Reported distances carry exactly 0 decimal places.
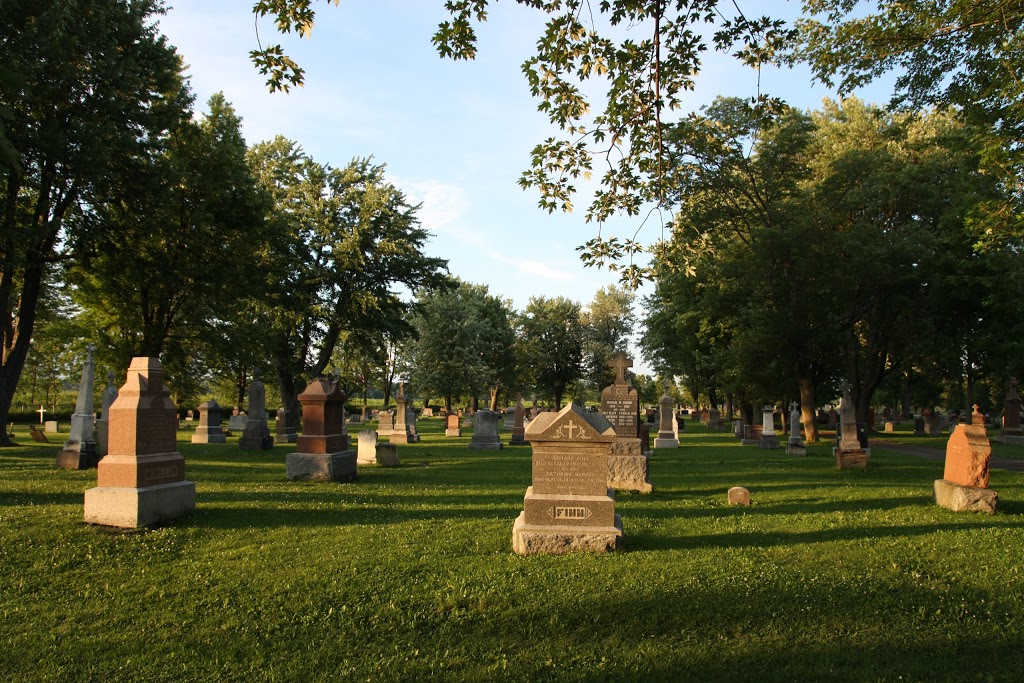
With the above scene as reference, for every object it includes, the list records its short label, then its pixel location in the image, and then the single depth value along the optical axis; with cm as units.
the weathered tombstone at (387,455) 1700
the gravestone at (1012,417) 2645
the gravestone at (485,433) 2352
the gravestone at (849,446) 1564
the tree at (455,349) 5059
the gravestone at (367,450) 1756
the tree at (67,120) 1593
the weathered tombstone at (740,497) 1064
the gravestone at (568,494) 733
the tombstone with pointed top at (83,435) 1469
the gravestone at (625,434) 1286
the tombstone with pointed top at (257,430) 2183
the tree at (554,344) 5800
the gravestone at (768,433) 2464
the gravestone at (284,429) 2612
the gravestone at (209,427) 2645
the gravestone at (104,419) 1554
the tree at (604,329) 5866
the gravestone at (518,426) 2703
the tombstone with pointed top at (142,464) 824
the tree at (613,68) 618
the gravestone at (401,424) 2770
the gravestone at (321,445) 1334
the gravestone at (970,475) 941
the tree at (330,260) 3028
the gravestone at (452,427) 3189
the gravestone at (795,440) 2136
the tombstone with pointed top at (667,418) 2714
